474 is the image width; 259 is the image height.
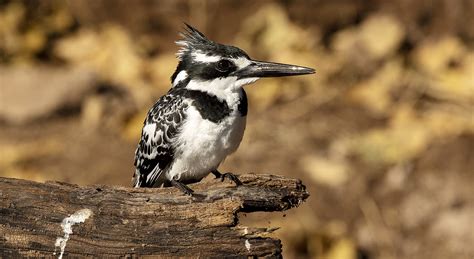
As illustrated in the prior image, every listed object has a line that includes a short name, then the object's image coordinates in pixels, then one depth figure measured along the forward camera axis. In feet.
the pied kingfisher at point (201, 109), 32.35
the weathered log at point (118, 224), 28.35
